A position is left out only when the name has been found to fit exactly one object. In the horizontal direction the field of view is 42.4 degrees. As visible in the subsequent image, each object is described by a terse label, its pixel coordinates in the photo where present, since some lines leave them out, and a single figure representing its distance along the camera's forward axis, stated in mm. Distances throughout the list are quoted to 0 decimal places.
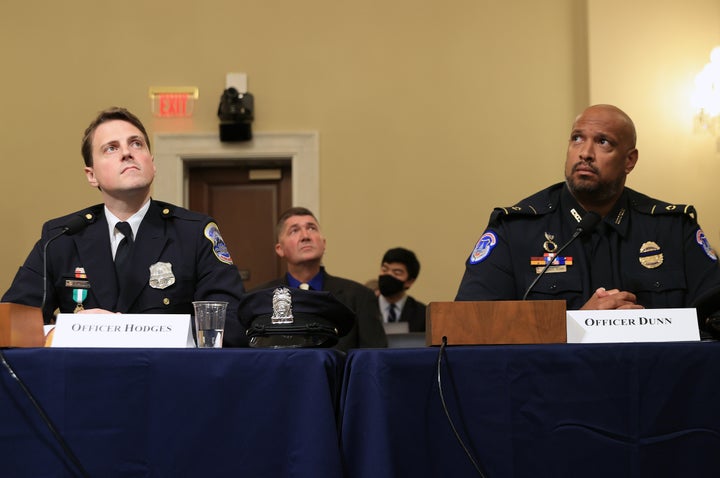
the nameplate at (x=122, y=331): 1831
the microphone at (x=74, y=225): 2290
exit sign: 6148
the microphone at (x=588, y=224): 2414
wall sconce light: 5535
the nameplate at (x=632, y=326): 1905
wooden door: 6375
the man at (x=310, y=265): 4113
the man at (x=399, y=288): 5414
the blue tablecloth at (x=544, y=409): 1715
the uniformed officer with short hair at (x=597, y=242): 2717
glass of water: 1946
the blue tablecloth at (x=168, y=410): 1691
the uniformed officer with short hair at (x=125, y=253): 2611
